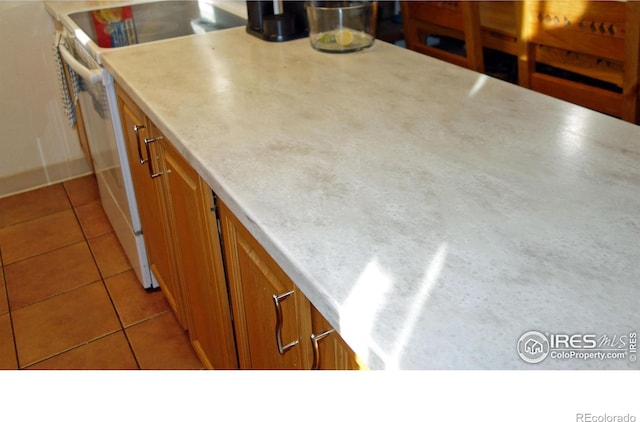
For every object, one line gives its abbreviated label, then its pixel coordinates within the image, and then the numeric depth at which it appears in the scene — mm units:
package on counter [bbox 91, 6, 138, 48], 2014
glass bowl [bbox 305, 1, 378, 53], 1708
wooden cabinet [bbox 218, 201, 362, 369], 871
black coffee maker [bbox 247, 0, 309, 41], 1802
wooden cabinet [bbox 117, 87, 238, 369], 1332
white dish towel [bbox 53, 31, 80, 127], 2229
